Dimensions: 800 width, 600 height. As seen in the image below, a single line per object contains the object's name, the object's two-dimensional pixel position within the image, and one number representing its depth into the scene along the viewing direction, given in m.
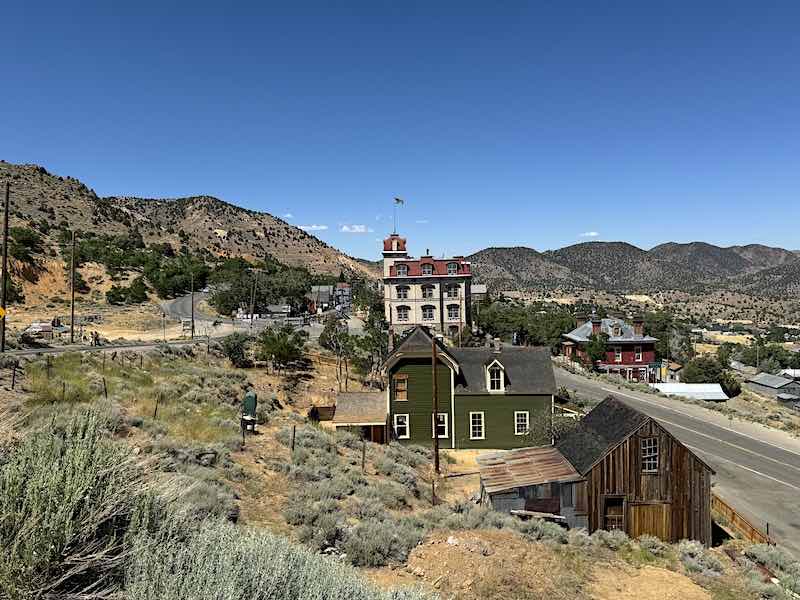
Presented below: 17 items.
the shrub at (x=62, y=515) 5.11
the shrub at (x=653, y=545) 15.45
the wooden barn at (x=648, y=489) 16.48
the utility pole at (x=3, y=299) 25.46
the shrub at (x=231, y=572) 5.19
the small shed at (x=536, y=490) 16.47
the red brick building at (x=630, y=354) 57.16
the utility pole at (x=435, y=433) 21.31
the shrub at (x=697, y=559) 14.12
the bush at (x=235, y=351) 35.38
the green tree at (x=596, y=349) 56.50
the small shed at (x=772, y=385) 57.22
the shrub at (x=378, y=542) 11.45
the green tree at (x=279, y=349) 34.88
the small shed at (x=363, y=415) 25.22
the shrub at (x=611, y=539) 15.45
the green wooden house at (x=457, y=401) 26.16
